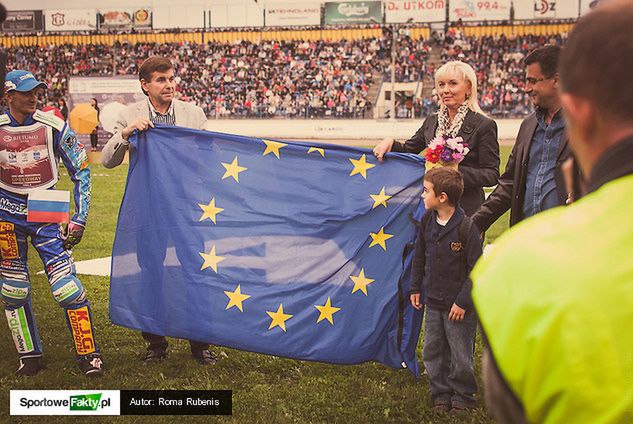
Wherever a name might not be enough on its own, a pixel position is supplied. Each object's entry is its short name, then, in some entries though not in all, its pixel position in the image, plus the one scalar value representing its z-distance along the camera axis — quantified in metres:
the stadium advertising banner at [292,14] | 53.62
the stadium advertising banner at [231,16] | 52.69
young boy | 4.14
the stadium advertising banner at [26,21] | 56.72
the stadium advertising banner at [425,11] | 50.12
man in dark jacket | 3.84
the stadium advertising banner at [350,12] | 53.09
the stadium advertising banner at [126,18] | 55.62
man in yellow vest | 0.97
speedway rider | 4.89
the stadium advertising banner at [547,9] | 48.94
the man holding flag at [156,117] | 5.09
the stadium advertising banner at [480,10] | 50.28
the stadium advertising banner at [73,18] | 55.41
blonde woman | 4.48
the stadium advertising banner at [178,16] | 53.50
